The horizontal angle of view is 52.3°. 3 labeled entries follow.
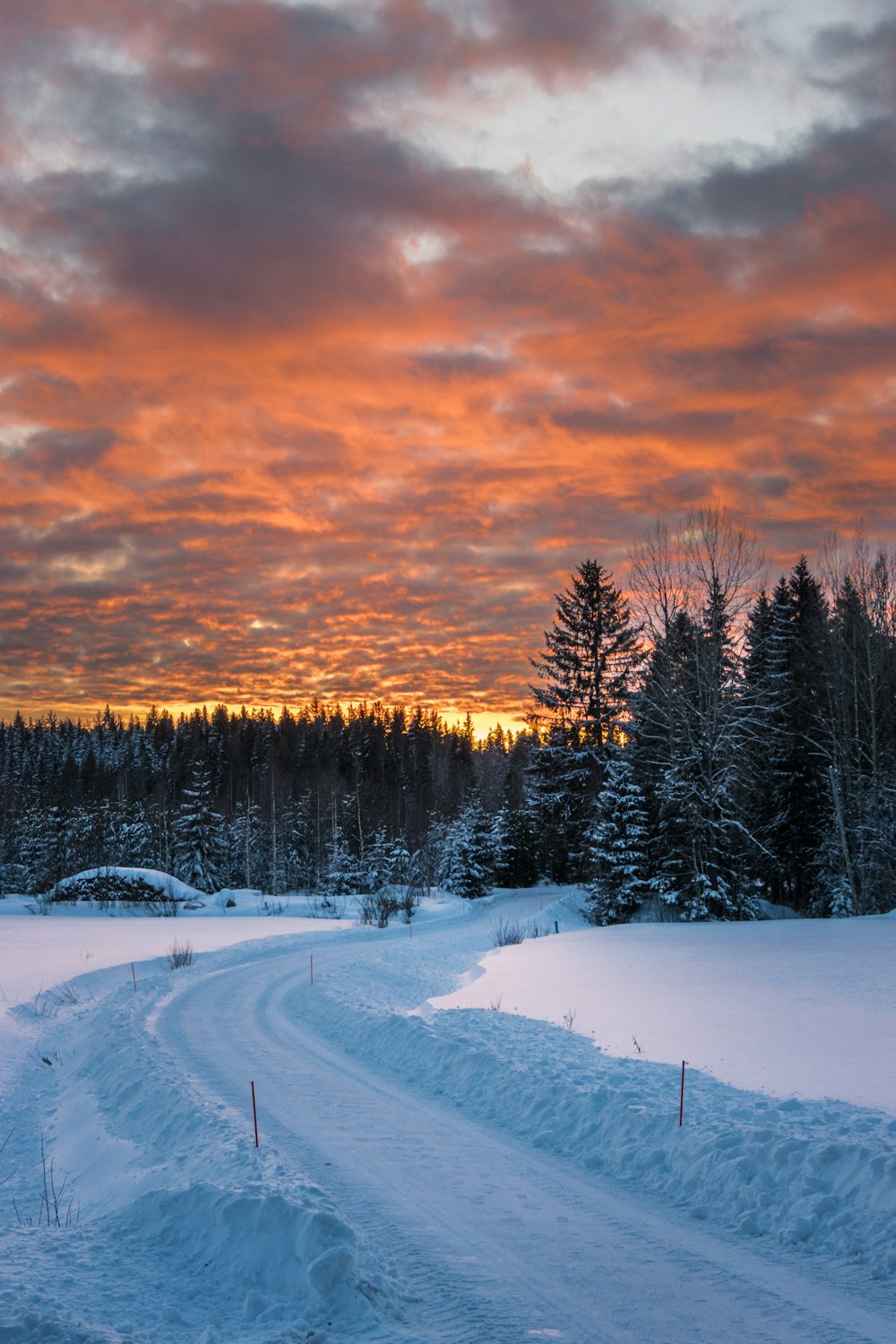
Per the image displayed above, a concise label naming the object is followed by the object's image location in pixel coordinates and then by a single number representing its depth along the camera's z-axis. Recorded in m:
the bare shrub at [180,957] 23.80
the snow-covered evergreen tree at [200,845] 59.91
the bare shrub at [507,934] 30.58
